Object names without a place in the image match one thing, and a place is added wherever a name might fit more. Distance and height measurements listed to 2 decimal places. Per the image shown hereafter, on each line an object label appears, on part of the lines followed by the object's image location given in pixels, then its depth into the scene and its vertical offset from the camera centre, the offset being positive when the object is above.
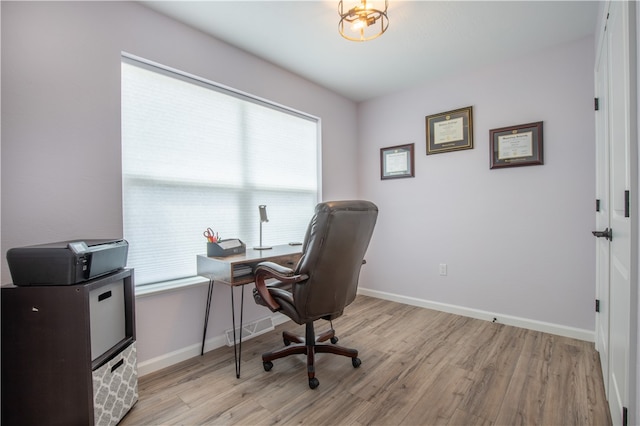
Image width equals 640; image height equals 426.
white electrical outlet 3.10 -0.64
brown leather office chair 1.65 -0.36
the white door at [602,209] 1.66 -0.02
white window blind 2.01 +0.36
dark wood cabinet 1.27 -0.61
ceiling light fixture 1.79 +1.22
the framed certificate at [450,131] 2.93 +0.80
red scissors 2.16 -0.18
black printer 1.25 -0.21
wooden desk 1.87 -0.37
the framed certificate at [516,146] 2.56 +0.55
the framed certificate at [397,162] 3.34 +0.55
